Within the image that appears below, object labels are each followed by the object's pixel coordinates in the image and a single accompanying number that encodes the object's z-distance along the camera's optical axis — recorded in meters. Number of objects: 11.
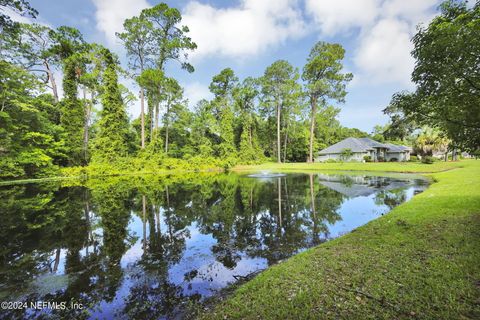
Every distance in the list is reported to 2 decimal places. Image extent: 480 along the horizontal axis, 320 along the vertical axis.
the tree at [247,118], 41.00
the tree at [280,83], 36.41
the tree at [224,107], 38.47
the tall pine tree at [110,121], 25.58
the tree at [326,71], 32.47
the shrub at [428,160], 27.53
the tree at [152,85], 26.77
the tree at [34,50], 23.05
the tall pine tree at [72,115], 26.23
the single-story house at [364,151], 37.50
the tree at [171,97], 31.80
